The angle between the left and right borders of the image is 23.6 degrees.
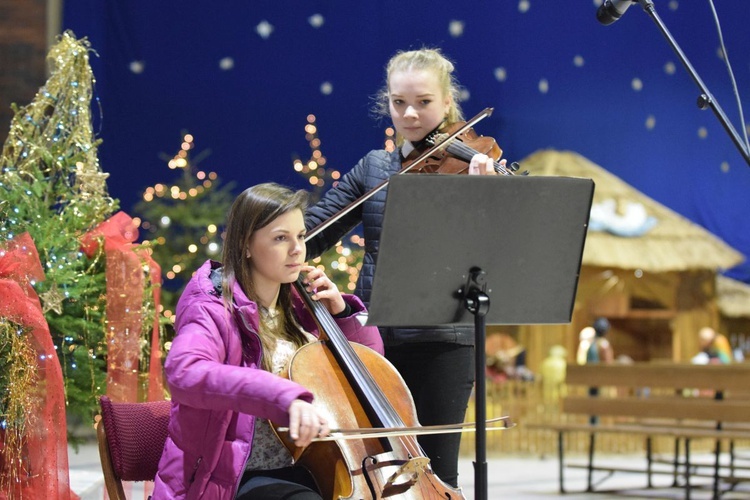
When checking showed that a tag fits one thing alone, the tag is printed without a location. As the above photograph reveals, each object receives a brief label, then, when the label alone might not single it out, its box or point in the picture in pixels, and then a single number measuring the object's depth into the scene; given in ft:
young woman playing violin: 14.73
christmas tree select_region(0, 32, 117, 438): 19.71
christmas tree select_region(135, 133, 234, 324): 47.35
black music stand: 11.32
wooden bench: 34.42
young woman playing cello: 10.85
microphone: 15.65
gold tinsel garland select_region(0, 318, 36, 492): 15.23
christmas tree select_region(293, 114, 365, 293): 48.17
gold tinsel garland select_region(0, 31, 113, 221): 22.76
